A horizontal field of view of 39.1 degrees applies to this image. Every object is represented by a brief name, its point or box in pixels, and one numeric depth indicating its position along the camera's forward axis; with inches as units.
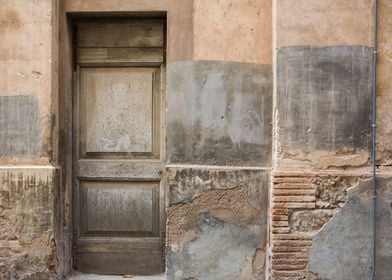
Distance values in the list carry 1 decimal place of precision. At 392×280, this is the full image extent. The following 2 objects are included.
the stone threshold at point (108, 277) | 199.8
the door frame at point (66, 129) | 196.2
